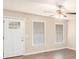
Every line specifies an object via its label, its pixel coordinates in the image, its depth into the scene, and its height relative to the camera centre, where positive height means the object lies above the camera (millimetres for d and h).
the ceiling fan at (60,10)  3226 +959
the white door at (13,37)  3423 -419
